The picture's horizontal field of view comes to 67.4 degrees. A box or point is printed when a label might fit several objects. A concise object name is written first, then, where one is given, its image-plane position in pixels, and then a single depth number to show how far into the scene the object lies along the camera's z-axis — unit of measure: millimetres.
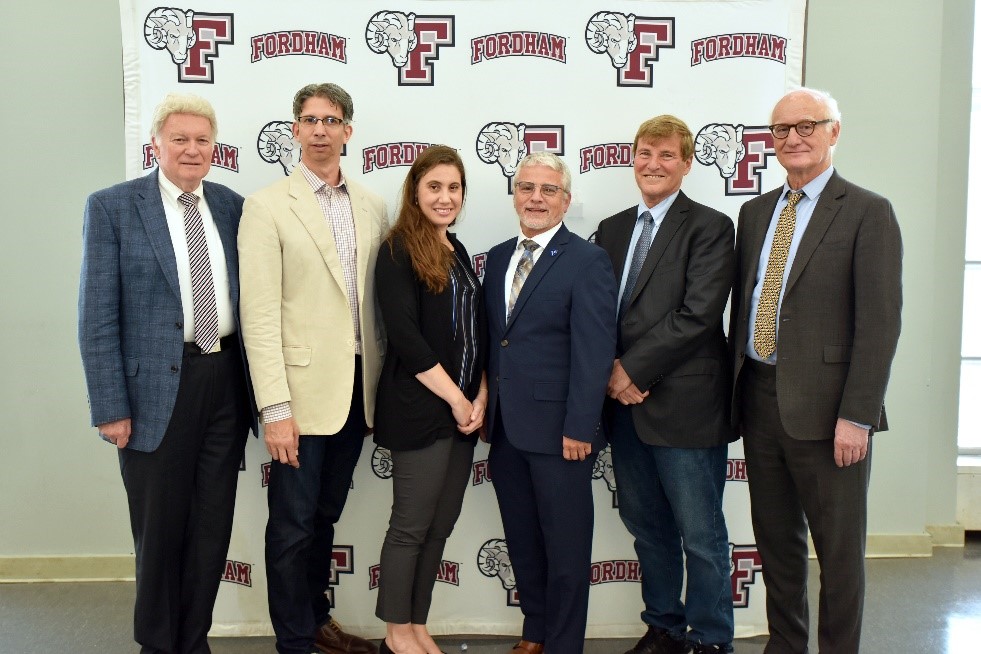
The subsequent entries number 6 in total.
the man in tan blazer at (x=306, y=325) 2234
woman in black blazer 2250
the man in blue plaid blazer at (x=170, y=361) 2090
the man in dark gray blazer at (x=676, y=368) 2291
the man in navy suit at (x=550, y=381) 2211
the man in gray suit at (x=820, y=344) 2025
